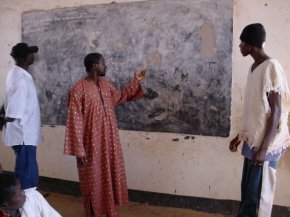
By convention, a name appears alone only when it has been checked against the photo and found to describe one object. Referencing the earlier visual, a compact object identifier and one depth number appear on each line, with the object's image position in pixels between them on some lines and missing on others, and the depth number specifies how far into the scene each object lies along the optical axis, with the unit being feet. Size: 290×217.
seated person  5.24
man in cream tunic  7.04
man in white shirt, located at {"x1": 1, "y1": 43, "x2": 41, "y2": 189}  9.80
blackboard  10.11
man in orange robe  9.27
